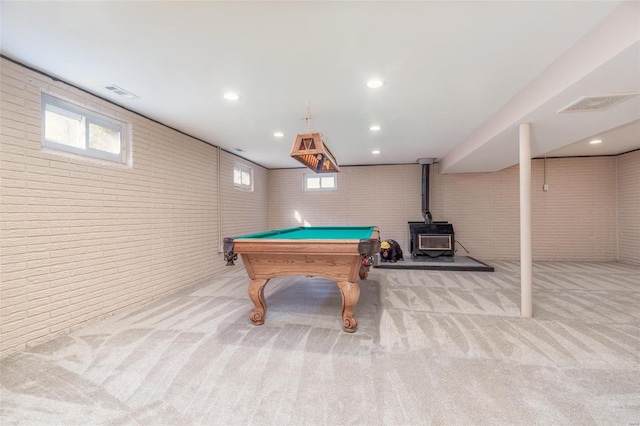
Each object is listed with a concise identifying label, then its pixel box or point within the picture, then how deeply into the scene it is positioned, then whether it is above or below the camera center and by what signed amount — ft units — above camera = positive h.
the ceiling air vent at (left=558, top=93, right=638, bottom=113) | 8.09 +3.26
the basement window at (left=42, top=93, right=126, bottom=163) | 8.73 +2.95
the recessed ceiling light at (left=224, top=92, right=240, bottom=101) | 9.99 +4.27
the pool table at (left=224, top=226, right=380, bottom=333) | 8.71 -1.64
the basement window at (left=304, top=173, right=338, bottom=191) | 24.77 +2.71
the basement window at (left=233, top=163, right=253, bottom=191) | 20.61 +2.81
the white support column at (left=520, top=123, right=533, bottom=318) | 10.19 -0.41
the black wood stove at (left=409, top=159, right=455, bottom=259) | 20.20 -2.13
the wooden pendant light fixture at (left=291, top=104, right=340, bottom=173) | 10.07 +2.41
